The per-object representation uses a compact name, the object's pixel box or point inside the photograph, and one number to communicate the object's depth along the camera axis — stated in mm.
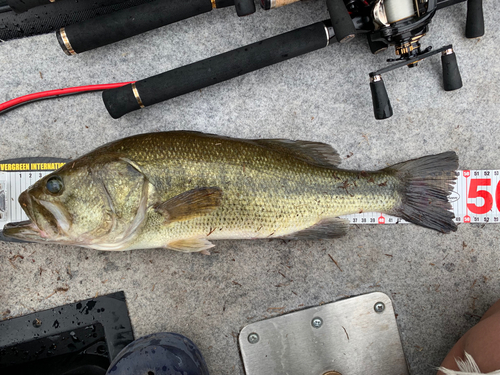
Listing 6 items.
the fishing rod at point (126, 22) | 362
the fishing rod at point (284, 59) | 363
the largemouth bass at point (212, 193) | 317
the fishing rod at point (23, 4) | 341
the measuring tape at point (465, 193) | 392
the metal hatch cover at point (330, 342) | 402
